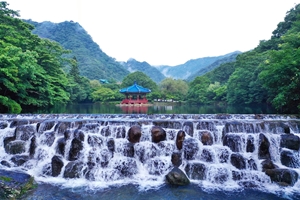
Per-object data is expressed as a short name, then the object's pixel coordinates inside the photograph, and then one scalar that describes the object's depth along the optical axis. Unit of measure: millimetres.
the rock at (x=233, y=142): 9180
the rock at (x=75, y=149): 9000
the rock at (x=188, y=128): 9836
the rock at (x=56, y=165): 8347
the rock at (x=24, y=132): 9938
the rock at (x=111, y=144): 9323
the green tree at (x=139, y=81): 57219
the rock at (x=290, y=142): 8875
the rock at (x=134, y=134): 9531
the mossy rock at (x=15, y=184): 5828
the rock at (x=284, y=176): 7605
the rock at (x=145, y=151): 9078
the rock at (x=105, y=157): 8852
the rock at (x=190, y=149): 9039
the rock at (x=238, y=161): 8539
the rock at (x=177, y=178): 7652
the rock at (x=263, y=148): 8844
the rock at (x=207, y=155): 8914
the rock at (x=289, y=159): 8484
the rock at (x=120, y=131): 9797
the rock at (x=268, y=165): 8298
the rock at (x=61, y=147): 9208
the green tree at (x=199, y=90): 43562
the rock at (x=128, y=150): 9177
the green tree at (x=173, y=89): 49906
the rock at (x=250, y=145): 9055
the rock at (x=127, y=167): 8453
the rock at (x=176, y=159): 8836
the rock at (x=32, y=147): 9320
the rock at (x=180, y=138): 9320
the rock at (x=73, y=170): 8211
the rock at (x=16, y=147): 9414
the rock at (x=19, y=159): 8930
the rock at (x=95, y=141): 9469
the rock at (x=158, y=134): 9547
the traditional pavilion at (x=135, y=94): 41575
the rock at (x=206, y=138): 9430
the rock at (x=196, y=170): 8238
